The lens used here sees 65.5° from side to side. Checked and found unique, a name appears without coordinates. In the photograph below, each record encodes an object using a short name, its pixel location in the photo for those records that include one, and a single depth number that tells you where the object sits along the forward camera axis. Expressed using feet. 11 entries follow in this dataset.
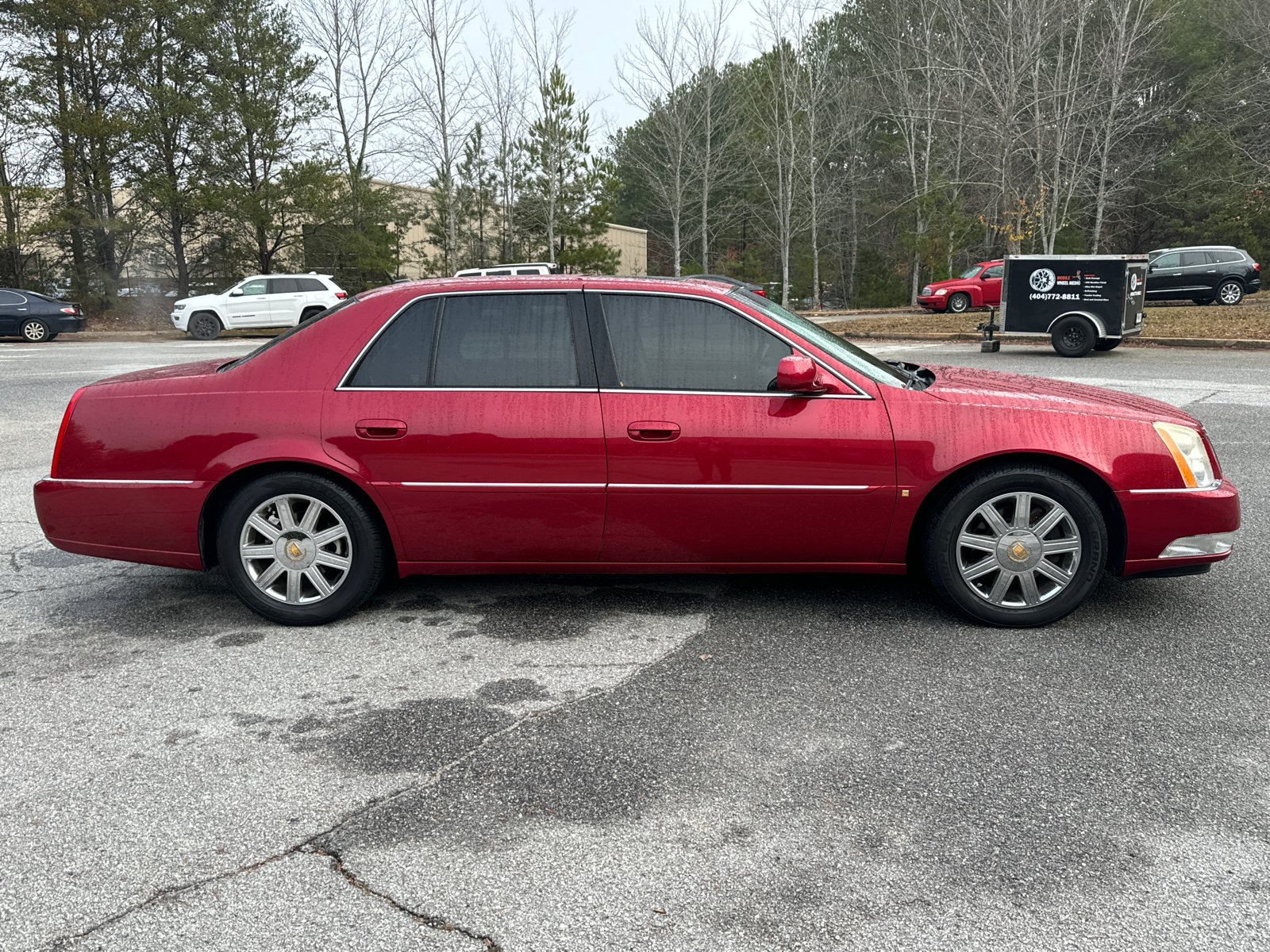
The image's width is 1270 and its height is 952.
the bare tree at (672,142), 125.70
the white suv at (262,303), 85.25
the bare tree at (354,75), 114.93
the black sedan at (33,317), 82.48
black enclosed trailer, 51.57
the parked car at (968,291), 97.45
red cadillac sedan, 13.62
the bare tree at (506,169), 124.16
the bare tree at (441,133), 114.73
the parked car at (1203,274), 87.20
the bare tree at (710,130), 126.41
